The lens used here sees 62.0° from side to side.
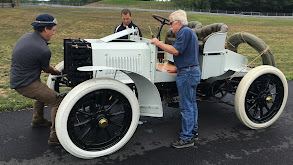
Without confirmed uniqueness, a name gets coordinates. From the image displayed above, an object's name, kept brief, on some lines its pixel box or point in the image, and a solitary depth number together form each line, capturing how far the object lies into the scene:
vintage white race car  2.72
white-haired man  3.01
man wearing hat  2.81
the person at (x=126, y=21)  4.59
